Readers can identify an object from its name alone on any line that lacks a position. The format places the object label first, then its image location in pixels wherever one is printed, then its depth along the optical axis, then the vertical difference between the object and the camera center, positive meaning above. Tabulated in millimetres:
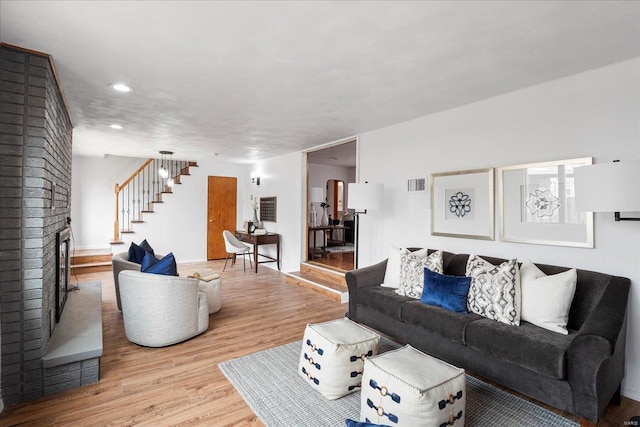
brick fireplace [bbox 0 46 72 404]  2197 -30
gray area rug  2121 -1324
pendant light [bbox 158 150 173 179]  6555 +1273
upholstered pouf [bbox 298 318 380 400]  2336 -1044
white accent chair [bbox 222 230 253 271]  6832 -642
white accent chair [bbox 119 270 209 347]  3031 -874
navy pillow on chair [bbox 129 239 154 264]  4133 -486
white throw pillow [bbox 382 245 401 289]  3629 -620
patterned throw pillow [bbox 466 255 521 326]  2547 -621
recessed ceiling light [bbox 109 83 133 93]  2947 +1187
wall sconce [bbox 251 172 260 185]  8023 +931
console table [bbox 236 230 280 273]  6777 -519
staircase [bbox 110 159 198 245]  7398 +601
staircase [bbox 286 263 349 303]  4789 -1079
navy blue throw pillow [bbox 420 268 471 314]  2832 -675
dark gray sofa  1938 -909
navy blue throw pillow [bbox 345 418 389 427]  1037 -668
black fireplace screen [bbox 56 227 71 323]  3088 -566
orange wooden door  8227 +116
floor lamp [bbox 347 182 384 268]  4059 +255
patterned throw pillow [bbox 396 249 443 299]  3262 -561
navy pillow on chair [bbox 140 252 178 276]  3254 -522
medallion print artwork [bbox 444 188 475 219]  3447 +144
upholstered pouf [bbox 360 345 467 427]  1806 -1020
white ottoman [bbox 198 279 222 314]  3953 -960
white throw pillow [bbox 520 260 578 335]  2383 -626
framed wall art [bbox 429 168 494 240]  3307 +139
